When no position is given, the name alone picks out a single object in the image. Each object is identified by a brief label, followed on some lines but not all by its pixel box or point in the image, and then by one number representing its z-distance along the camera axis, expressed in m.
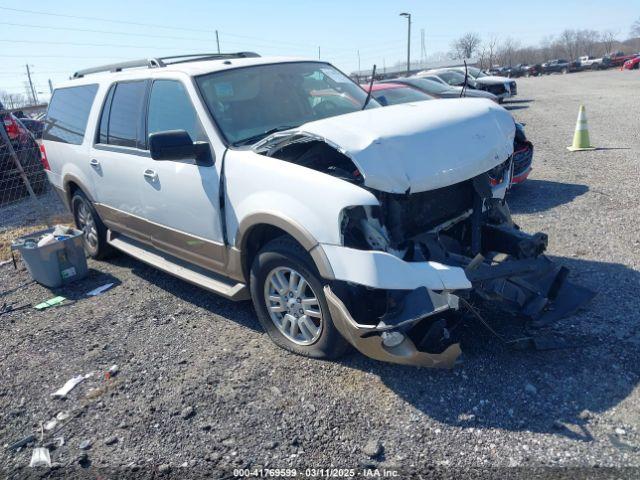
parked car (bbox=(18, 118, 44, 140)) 12.27
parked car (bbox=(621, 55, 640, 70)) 44.03
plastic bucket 5.63
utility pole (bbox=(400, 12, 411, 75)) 51.31
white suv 3.09
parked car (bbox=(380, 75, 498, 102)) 13.10
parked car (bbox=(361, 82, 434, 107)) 10.65
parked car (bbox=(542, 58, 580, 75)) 56.03
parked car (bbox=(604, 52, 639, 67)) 52.84
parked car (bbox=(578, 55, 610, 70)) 52.84
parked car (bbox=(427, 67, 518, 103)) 20.88
